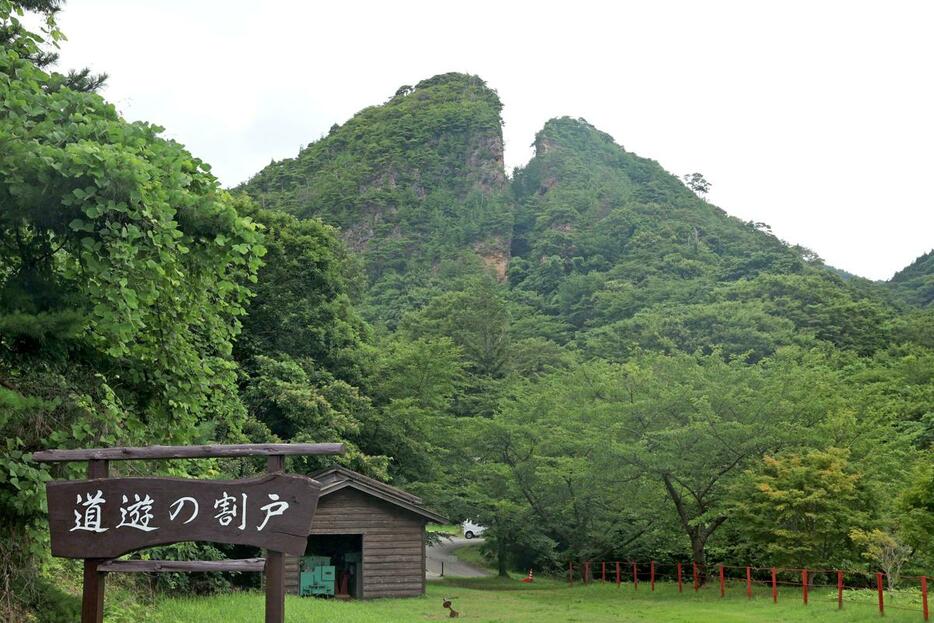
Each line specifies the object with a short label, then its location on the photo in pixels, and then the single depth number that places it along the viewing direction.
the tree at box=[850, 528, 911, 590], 16.75
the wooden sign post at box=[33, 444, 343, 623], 6.32
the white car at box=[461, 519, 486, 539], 47.50
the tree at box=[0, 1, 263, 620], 6.76
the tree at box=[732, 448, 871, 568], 18.97
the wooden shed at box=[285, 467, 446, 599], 21.83
